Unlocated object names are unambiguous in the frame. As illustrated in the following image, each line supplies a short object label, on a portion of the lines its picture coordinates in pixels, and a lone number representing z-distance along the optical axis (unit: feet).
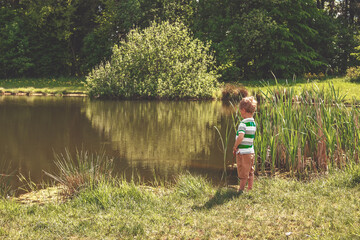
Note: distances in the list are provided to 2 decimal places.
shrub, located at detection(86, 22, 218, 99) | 73.97
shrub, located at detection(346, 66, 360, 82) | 81.05
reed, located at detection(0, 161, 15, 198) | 19.57
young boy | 17.84
